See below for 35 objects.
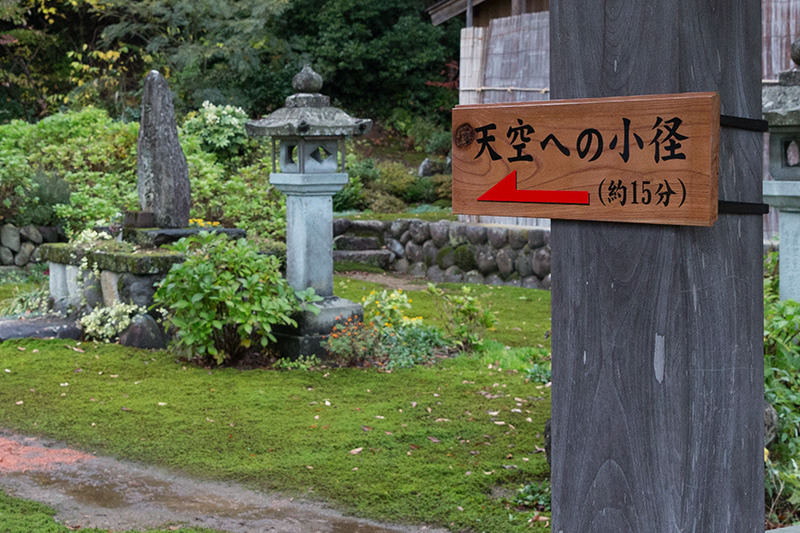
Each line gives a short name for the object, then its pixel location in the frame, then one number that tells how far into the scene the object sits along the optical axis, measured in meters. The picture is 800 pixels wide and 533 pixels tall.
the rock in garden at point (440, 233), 11.72
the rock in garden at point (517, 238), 10.80
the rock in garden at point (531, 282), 10.80
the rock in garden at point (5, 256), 10.95
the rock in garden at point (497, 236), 11.01
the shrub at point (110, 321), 7.33
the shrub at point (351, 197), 13.69
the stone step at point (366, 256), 12.00
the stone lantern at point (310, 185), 6.91
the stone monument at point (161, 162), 8.20
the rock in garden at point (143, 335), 7.23
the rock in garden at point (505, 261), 10.98
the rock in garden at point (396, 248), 12.25
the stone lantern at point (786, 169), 5.12
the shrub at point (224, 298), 6.46
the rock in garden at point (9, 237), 10.93
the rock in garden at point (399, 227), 12.20
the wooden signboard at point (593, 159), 1.87
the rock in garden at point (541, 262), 10.54
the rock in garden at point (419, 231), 11.95
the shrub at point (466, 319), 7.34
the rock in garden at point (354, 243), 12.25
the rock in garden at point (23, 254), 11.04
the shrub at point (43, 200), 11.00
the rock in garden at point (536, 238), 10.61
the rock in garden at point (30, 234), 11.00
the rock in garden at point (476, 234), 11.29
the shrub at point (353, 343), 6.70
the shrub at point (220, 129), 13.73
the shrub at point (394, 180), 14.61
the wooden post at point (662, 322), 1.93
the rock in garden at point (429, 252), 11.87
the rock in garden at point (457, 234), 11.52
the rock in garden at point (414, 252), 12.03
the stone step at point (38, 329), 7.35
